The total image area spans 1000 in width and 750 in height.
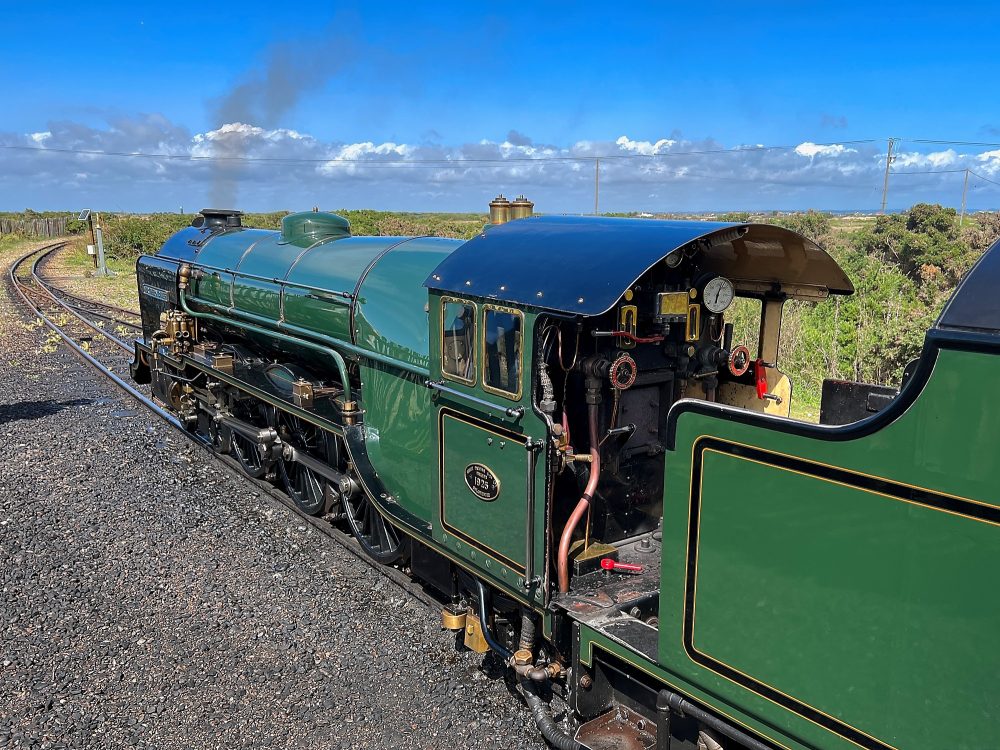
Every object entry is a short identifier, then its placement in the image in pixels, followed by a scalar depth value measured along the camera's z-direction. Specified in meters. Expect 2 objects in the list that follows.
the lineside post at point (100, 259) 26.83
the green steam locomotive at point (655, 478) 2.27
